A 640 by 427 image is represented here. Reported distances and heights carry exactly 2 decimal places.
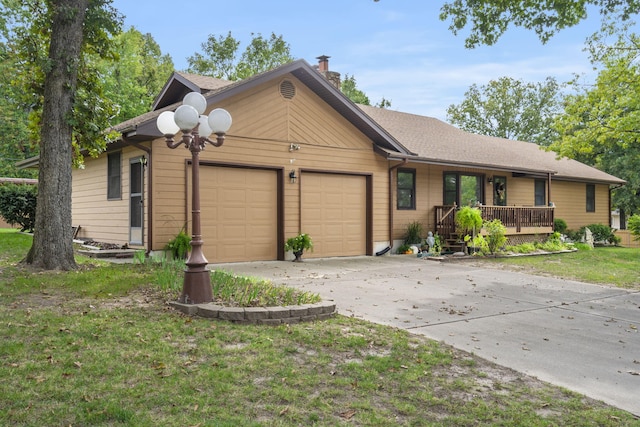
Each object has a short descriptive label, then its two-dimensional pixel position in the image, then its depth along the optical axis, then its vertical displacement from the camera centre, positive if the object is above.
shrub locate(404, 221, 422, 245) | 16.00 -0.40
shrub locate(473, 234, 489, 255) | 15.27 -0.67
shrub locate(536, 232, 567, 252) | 17.62 -0.81
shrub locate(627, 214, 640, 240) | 18.66 -0.17
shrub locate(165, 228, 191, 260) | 11.09 -0.48
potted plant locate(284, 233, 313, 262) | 12.77 -0.53
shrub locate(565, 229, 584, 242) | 22.77 -0.63
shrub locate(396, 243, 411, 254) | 15.68 -0.83
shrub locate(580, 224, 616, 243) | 23.84 -0.53
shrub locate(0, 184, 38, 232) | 17.00 +0.81
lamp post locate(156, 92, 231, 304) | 6.25 +1.11
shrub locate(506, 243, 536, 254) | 16.64 -0.90
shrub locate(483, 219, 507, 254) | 15.49 -0.39
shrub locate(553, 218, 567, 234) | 21.92 -0.19
